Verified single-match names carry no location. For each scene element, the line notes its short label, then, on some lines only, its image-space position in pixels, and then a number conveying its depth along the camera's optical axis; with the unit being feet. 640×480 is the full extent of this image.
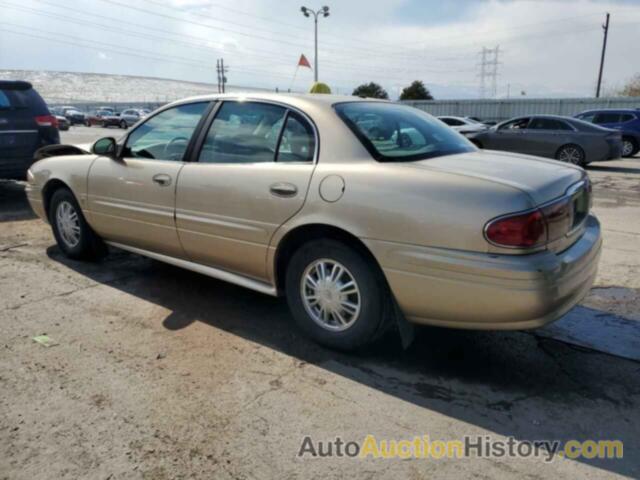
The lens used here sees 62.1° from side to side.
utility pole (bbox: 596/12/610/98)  148.66
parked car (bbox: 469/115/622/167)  43.42
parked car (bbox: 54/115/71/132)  107.65
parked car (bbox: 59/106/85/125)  148.15
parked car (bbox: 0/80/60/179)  24.21
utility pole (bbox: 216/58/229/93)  189.04
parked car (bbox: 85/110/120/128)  136.26
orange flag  85.11
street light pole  115.55
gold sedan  8.70
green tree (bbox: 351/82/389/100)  166.23
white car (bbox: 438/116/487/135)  60.72
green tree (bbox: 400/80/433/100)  177.99
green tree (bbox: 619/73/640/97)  146.82
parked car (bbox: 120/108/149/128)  134.51
